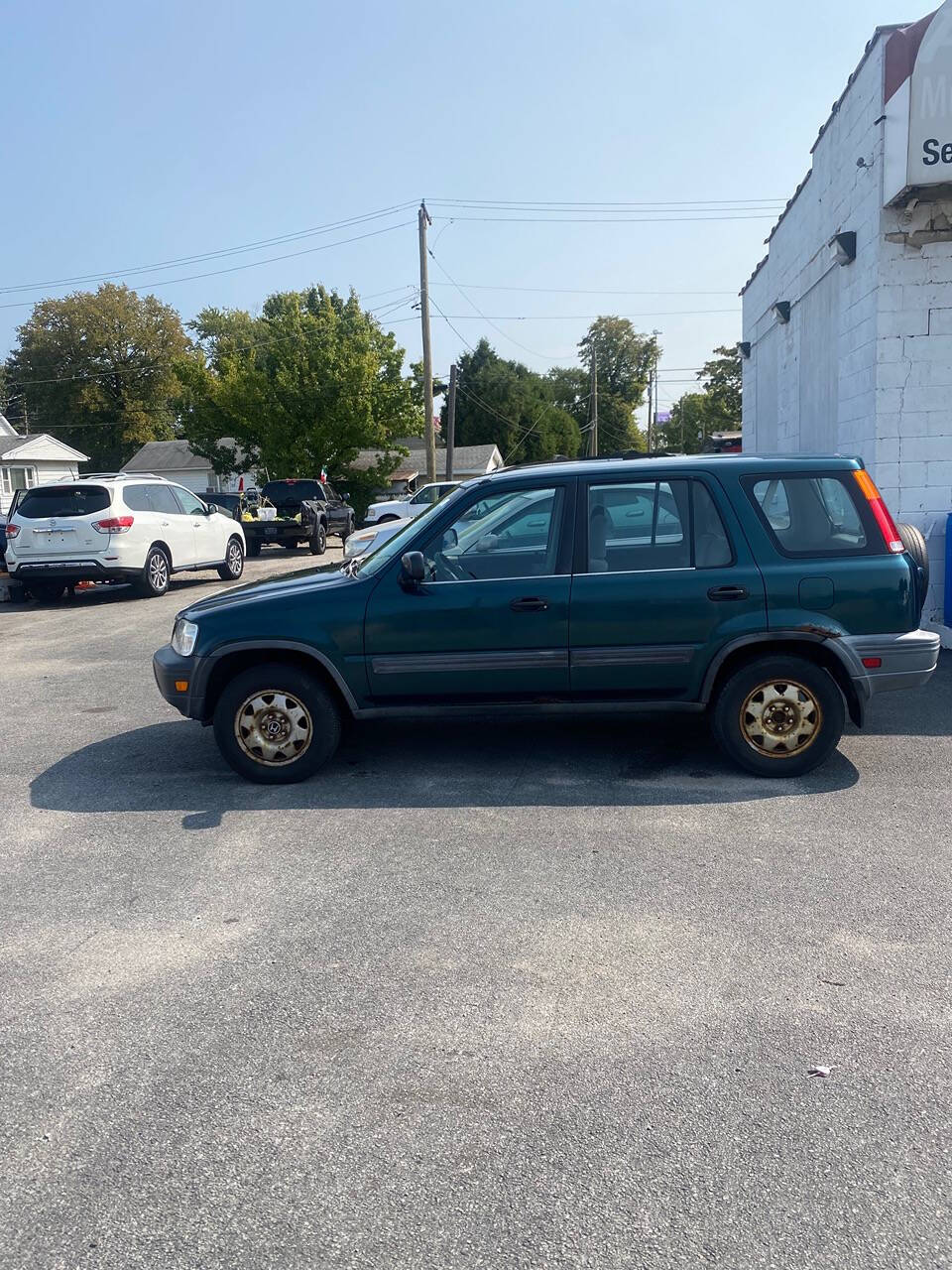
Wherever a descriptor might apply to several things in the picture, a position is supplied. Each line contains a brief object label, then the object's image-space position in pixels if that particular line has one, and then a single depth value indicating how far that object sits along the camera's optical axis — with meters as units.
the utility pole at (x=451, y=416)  46.44
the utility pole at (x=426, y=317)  35.62
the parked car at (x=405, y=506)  21.38
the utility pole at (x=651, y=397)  76.47
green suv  5.96
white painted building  9.23
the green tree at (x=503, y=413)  82.06
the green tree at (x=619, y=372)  94.56
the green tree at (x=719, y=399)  63.91
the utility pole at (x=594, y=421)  64.01
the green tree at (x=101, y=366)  71.56
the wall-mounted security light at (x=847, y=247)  10.99
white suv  15.70
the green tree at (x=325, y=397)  41.28
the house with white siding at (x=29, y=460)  49.97
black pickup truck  25.55
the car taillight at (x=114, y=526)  15.73
